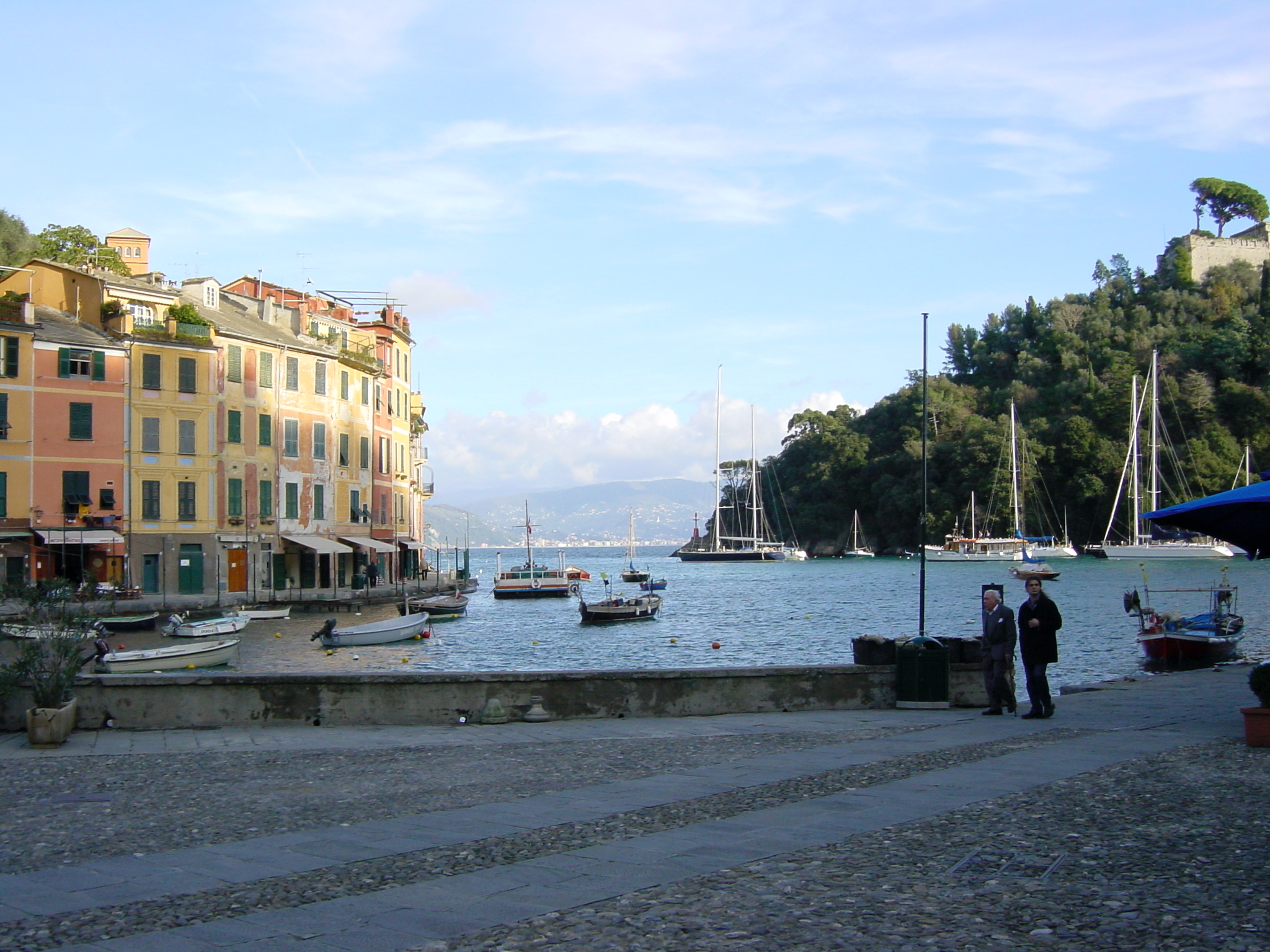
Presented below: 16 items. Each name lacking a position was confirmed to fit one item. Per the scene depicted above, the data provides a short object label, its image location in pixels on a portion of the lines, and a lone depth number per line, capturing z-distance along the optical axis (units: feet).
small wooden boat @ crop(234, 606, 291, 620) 164.96
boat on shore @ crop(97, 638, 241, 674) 103.45
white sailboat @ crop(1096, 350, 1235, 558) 330.34
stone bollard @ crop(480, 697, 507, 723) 47.01
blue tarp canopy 41.50
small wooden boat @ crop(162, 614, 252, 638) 135.13
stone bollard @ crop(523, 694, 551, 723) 47.34
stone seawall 45.34
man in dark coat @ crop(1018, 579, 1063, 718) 46.57
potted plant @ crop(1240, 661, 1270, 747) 37.27
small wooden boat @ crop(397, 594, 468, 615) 191.11
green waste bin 49.70
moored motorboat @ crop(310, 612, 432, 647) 141.90
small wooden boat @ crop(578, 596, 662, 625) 191.94
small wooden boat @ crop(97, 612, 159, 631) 144.66
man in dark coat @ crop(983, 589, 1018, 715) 47.50
